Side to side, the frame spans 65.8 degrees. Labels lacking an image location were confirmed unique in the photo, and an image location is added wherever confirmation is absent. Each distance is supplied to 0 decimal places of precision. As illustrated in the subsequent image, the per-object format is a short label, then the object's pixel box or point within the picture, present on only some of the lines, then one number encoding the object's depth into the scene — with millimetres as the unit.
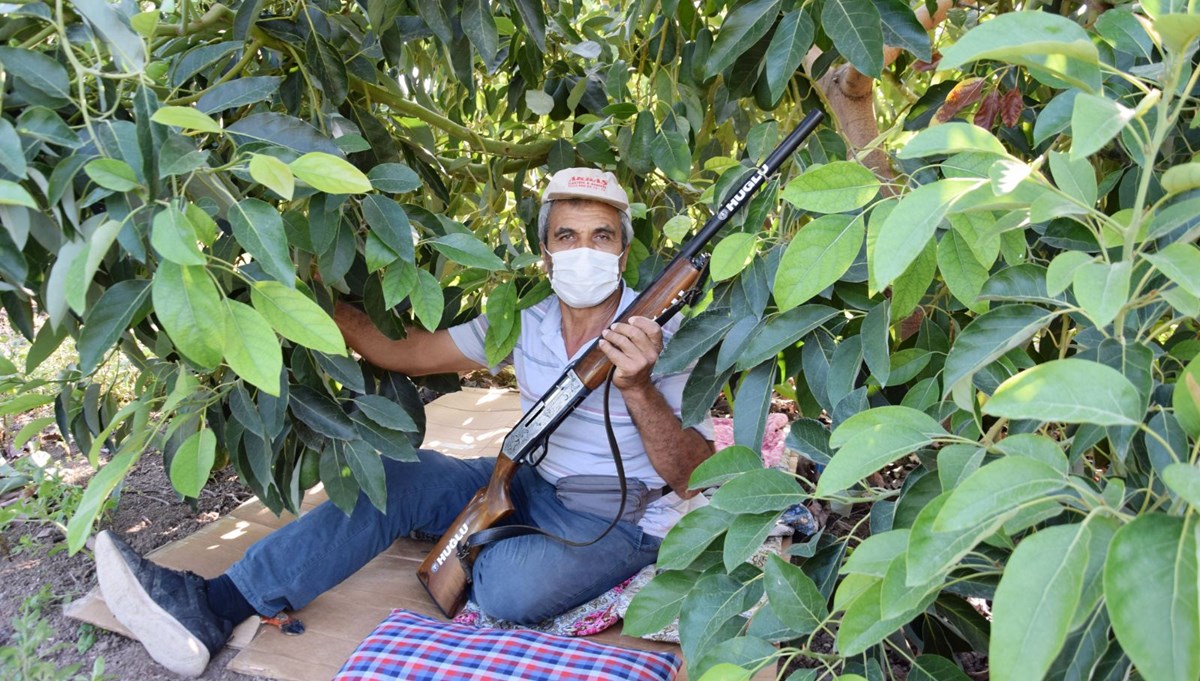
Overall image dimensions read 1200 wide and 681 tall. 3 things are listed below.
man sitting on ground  1879
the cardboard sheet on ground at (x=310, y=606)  1938
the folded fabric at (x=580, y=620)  2016
